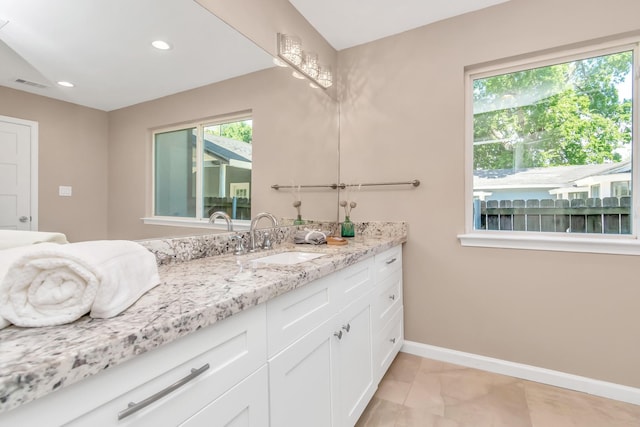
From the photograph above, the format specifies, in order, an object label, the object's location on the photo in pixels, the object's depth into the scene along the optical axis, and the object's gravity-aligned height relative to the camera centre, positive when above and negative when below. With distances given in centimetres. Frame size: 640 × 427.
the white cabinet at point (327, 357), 92 -54
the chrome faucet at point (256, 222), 162 -7
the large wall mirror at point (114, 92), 88 +43
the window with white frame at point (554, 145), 177 +42
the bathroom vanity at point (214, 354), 44 -30
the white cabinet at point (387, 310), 168 -61
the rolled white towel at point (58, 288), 53 -15
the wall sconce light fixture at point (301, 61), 194 +103
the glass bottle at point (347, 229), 224 -14
